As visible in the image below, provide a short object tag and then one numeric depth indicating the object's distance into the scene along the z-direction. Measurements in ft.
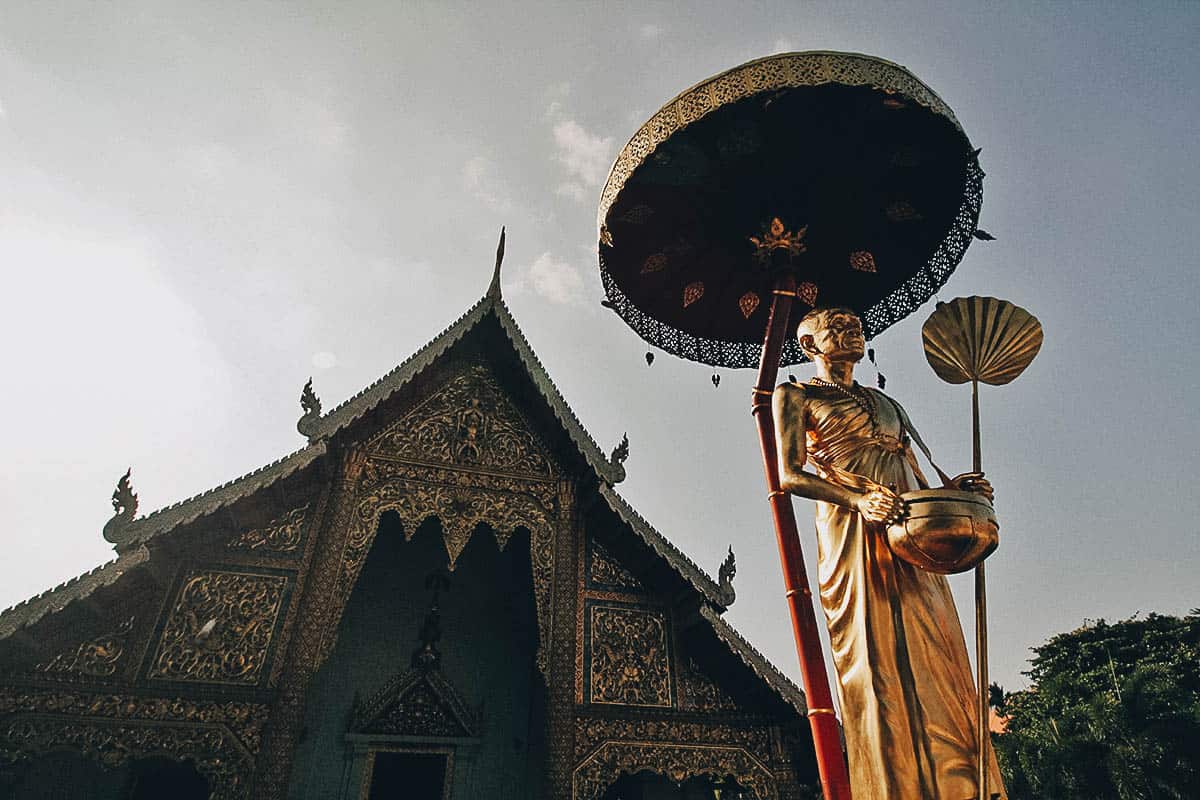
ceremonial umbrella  11.13
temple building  15.21
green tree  33.17
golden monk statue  7.68
